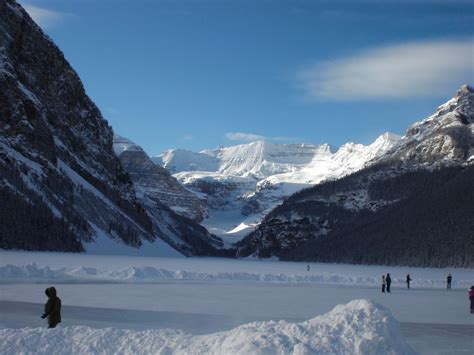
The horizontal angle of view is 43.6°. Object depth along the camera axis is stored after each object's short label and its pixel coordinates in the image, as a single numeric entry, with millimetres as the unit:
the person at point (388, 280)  45722
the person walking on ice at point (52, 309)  20422
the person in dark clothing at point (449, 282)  55291
